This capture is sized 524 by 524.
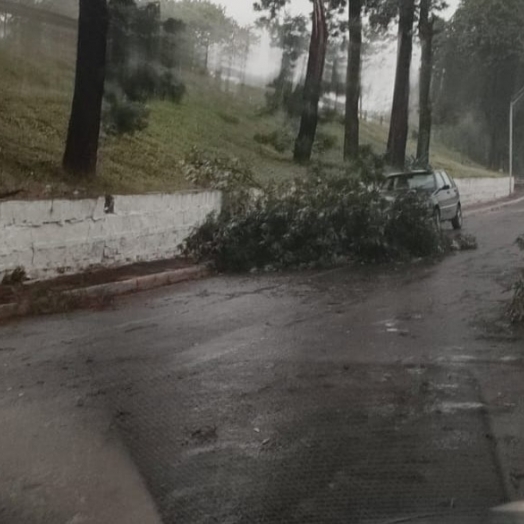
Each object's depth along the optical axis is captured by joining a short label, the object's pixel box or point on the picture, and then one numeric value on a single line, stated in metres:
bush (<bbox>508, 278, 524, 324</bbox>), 9.38
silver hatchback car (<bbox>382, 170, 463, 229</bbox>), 16.44
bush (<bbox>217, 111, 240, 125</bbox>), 18.45
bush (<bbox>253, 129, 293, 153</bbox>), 17.52
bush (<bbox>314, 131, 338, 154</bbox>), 17.31
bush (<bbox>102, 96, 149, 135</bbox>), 16.53
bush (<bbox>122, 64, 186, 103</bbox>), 16.72
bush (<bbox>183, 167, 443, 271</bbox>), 15.12
